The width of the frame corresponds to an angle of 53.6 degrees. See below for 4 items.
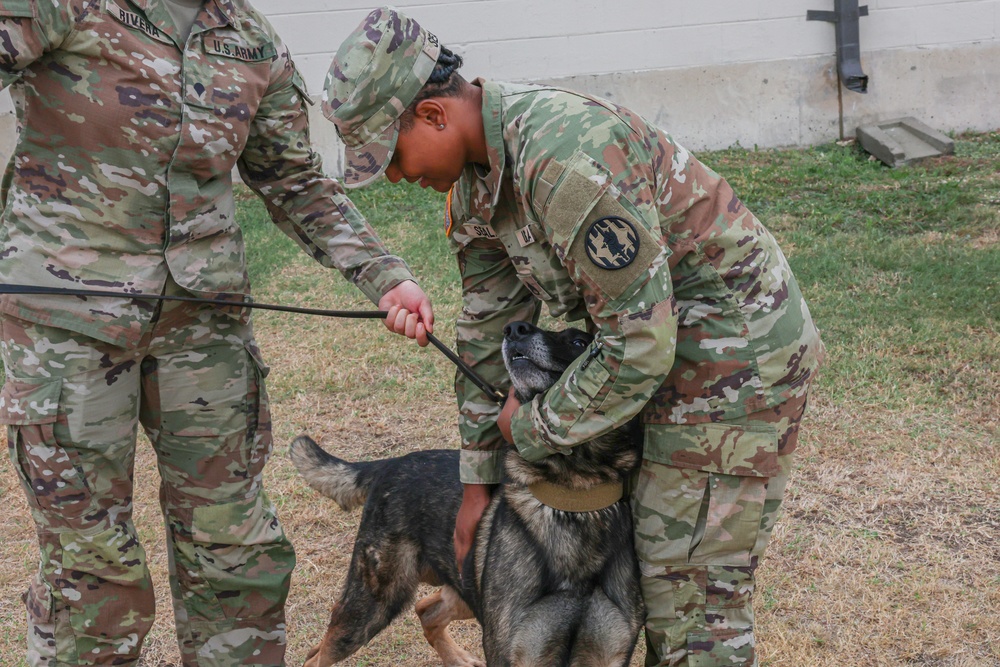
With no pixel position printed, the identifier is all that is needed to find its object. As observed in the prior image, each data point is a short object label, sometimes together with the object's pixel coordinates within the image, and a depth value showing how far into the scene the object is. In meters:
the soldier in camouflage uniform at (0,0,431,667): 2.51
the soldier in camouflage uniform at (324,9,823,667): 2.11
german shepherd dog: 2.57
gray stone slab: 8.76
